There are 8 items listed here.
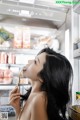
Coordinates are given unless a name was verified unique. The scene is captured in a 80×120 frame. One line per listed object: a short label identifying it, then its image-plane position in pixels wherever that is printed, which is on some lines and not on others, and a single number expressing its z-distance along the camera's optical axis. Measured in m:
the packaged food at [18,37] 1.67
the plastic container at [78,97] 1.38
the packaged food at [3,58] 1.64
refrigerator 1.55
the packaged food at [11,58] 1.66
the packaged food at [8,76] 1.64
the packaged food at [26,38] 1.69
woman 0.84
